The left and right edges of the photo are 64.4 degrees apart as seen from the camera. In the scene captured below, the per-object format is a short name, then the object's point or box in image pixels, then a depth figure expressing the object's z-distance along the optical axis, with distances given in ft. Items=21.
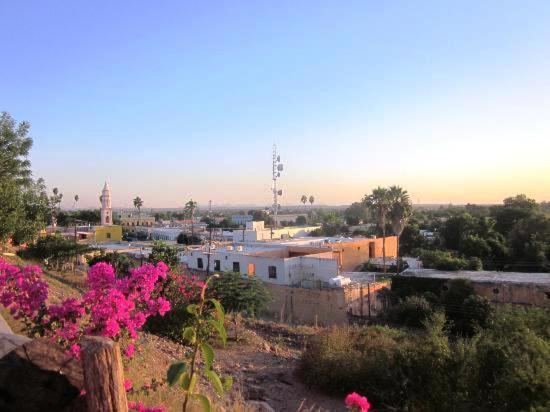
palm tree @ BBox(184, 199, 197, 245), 213.25
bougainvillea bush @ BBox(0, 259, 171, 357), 11.96
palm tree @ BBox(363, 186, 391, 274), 107.65
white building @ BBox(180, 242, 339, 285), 82.89
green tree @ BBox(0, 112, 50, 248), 54.54
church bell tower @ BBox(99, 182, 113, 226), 198.26
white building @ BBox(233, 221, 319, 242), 136.56
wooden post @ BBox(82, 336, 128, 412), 8.36
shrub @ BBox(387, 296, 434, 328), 66.59
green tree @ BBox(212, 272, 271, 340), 41.78
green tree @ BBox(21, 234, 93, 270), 82.07
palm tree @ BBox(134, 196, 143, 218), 283.18
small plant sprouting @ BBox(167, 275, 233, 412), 8.64
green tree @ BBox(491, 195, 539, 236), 132.05
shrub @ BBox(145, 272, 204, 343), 35.29
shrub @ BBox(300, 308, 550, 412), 23.06
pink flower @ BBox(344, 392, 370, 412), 10.56
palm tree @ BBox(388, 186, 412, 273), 107.45
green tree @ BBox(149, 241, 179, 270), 59.36
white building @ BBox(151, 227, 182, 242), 187.82
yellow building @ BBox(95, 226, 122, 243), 167.02
